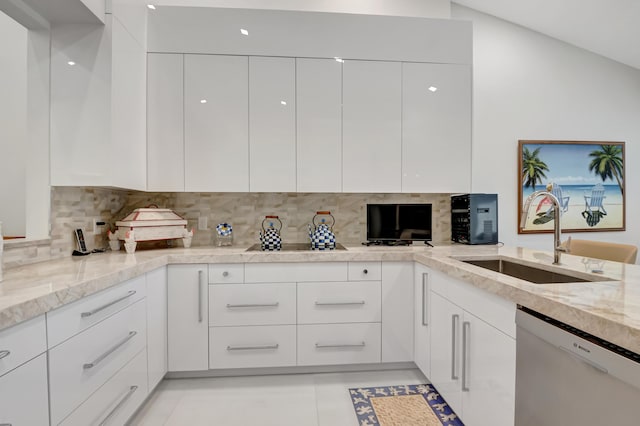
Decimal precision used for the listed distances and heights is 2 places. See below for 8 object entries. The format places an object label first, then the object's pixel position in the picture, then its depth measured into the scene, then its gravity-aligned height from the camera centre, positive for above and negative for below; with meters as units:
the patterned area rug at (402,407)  1.67 -1.13
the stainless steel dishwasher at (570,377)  0.75 -0.47
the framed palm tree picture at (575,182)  2.88 +0.27
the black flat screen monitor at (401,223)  2.54 -0.10
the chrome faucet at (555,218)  1.42 -0.03
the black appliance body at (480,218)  2.44 -0.06
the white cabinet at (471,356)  1.20 -0.66
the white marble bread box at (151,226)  2.13 -0.11
